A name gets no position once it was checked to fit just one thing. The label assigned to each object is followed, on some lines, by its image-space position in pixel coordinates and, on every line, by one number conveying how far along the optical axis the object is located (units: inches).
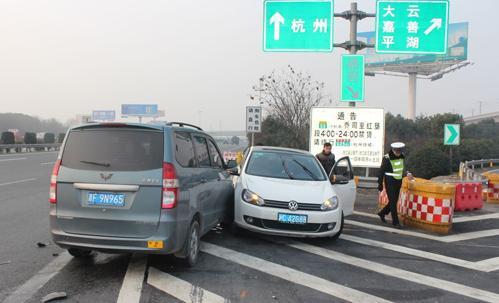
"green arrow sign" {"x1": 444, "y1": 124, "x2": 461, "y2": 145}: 754.2
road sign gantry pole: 579.8
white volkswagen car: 276.5
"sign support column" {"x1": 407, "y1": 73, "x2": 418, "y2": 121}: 2425.0
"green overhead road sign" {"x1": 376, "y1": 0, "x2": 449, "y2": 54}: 548.7
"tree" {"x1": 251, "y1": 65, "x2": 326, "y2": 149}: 948.0
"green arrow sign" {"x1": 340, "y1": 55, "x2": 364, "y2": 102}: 587.2
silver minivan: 197.6
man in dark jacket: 448.1
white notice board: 615.5
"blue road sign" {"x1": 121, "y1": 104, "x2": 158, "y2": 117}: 2492.6
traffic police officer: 360.5
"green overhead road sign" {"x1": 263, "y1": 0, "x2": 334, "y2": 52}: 558.6
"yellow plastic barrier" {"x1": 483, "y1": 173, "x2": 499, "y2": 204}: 522.7
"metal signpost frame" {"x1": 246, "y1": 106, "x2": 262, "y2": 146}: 787.4
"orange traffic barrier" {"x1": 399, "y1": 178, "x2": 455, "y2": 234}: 341.7
